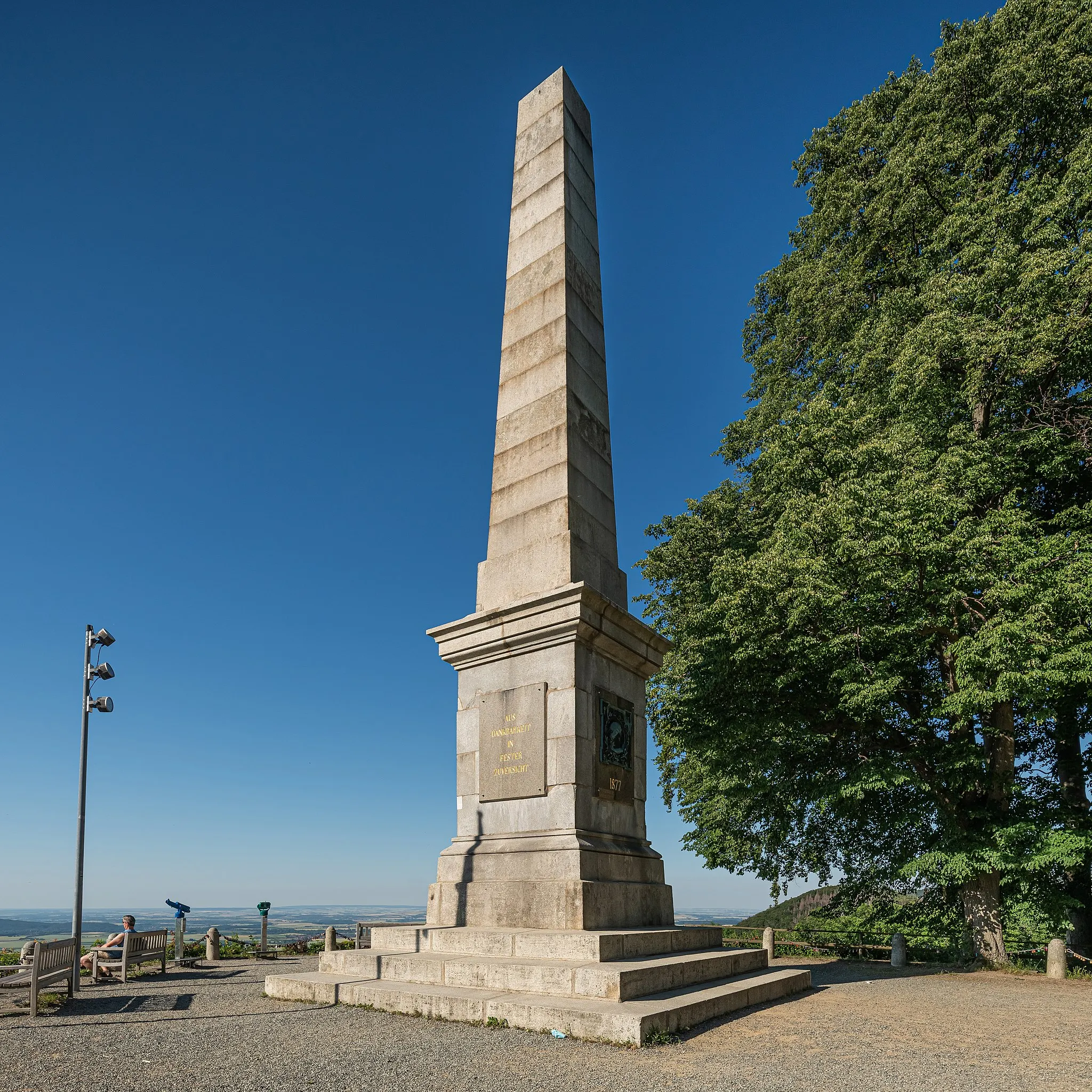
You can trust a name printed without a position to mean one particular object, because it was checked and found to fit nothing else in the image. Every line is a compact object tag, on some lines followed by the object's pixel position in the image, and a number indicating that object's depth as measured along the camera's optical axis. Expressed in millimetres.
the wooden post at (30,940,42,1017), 8953
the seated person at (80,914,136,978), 12750
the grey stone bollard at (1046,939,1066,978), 14219
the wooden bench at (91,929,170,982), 12664
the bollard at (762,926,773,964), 17562
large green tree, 14797
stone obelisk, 9562
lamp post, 12055
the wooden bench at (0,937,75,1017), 9242
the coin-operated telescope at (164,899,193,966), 16141
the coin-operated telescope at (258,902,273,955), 18328
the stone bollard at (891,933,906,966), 17000
